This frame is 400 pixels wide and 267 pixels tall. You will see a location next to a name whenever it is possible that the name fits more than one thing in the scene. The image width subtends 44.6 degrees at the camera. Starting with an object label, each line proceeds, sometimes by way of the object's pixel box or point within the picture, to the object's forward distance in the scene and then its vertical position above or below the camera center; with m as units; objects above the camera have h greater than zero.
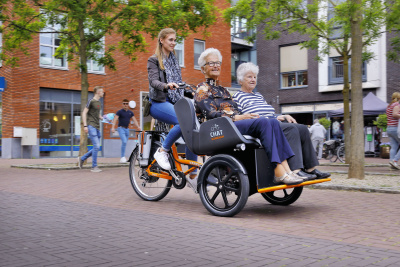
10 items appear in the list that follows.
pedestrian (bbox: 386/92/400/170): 12.32 +0.06
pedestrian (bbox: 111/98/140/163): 15.38 +0.38
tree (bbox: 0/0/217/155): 14.23 +3.42
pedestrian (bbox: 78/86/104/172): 11.82 +0.34
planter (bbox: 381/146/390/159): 22.95 -0.94
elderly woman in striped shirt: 5.35 +0.07
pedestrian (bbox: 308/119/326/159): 20.73 -0.03
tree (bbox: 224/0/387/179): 9.24 +2.73
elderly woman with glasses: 5.12 +0.18
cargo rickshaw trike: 5.25 -0.40
